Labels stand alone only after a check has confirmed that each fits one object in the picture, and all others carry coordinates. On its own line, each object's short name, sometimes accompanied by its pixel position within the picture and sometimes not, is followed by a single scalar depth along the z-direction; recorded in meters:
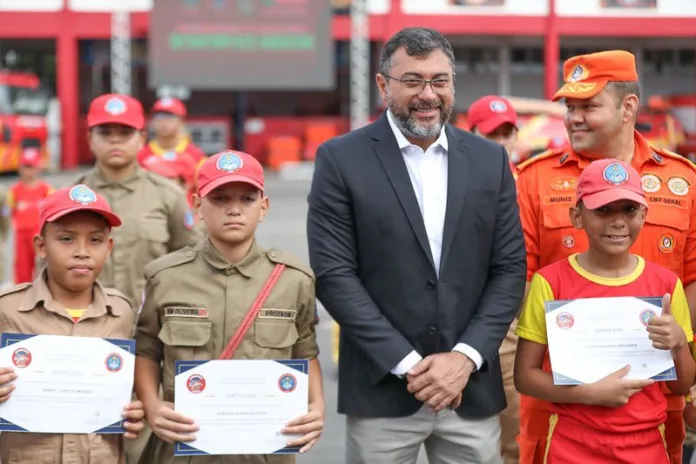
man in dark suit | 6.53
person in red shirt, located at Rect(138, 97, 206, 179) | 14.69
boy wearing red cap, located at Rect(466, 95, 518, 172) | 10.92
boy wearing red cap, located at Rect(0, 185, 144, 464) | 6.50
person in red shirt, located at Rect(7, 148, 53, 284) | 18.63
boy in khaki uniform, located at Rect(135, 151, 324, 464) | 6.57
